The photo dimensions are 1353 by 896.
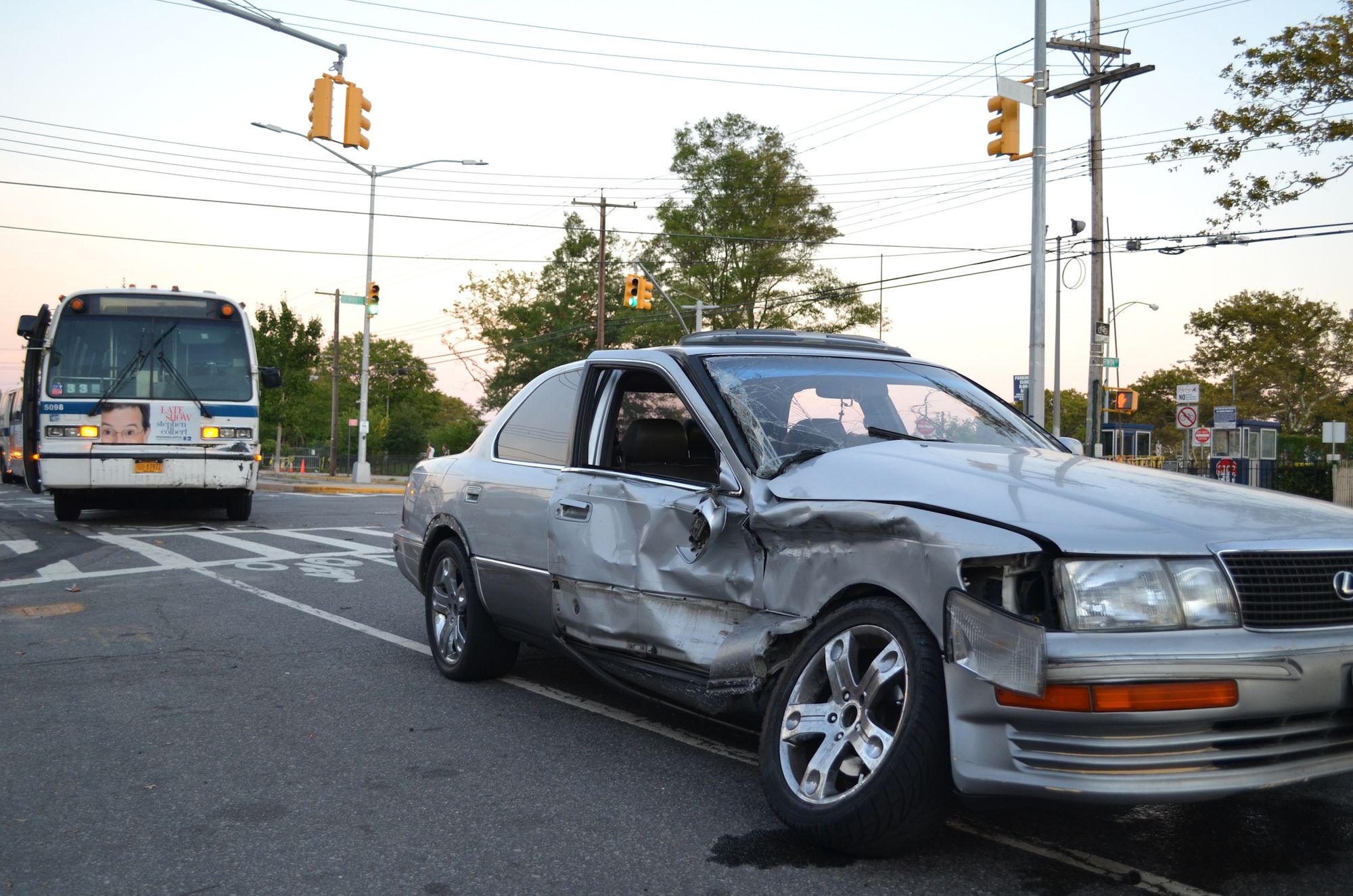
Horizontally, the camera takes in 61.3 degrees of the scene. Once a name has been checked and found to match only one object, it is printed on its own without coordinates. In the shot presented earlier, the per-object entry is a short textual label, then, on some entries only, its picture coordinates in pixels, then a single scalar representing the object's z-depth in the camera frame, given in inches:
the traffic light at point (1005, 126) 674.8
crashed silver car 116.0
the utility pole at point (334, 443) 2097.7
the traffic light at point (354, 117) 661.9
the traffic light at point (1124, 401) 1075.3
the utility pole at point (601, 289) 1517.0
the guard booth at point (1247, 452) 958.4
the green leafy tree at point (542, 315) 2647.6
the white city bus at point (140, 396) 583.8
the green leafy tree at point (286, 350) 2255.2
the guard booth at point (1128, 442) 1745.8
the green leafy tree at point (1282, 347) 2103.8
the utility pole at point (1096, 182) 1011.3
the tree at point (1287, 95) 795.4
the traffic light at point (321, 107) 648.4
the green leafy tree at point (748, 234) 2014.0
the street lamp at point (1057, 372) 1226.6
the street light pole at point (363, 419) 1409.9
